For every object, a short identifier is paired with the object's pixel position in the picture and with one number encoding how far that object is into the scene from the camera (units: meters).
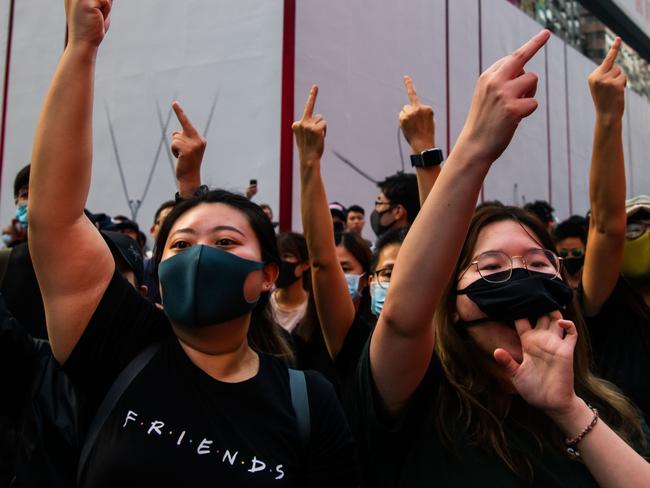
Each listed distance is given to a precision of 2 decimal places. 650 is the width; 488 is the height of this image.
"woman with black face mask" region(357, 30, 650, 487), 1.17
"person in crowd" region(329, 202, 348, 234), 5.12
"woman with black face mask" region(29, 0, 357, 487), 1.22
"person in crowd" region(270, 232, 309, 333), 3.16
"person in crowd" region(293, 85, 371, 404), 2.10
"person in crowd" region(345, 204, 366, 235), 6.11
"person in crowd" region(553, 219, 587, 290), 3.57
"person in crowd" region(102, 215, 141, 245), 5.10
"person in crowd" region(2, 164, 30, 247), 2.84
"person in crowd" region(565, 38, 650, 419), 1.96
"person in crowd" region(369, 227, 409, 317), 2.47
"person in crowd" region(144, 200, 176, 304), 3.08
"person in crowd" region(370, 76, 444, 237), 1.94
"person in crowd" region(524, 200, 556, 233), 5.61
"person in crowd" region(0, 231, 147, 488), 1.57
